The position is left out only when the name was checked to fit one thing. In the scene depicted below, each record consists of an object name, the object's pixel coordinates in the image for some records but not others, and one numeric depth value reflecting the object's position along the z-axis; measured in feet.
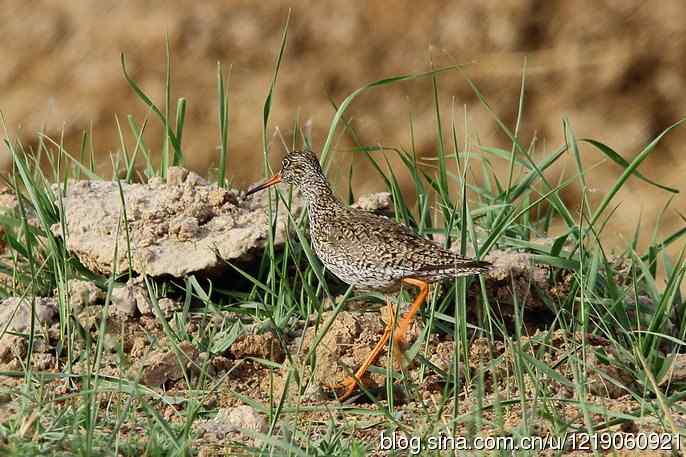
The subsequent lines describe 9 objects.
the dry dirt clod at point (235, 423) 27.99
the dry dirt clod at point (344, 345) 31.45
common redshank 31.48
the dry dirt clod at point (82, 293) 33.10
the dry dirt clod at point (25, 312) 32.40
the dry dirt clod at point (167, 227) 33.83
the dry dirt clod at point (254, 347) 32.01
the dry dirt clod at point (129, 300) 33.42
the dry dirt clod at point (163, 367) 30.50
